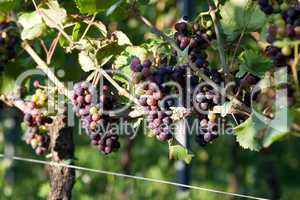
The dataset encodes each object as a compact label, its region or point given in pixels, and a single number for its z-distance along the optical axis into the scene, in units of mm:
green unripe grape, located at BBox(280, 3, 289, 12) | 1202
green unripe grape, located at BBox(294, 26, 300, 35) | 1128
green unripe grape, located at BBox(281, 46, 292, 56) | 1131
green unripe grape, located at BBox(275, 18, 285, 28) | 1136
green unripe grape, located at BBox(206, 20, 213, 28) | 1366
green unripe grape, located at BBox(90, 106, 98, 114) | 1401
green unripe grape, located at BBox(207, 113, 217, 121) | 1327
